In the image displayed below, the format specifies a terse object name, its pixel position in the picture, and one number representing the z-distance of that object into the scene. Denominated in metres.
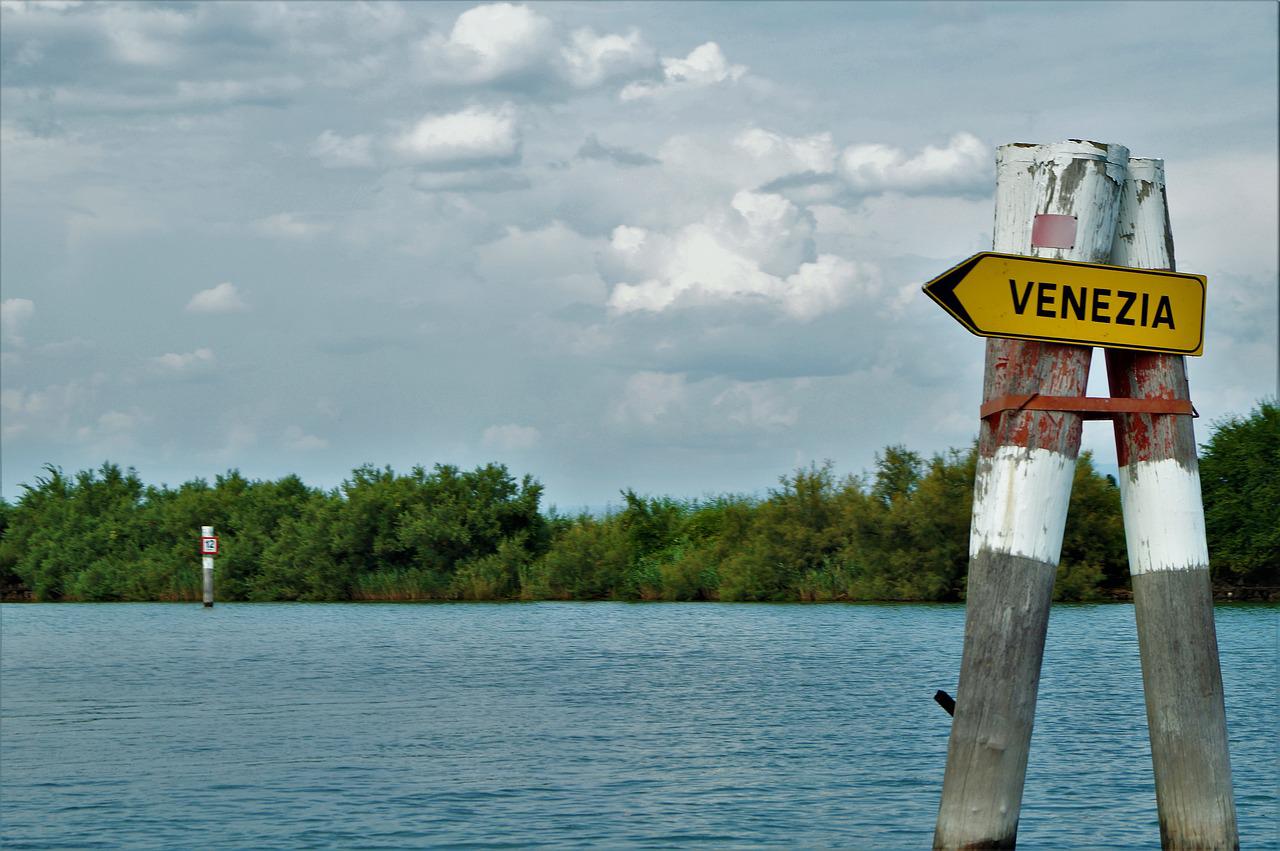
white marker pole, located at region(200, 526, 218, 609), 50.50
